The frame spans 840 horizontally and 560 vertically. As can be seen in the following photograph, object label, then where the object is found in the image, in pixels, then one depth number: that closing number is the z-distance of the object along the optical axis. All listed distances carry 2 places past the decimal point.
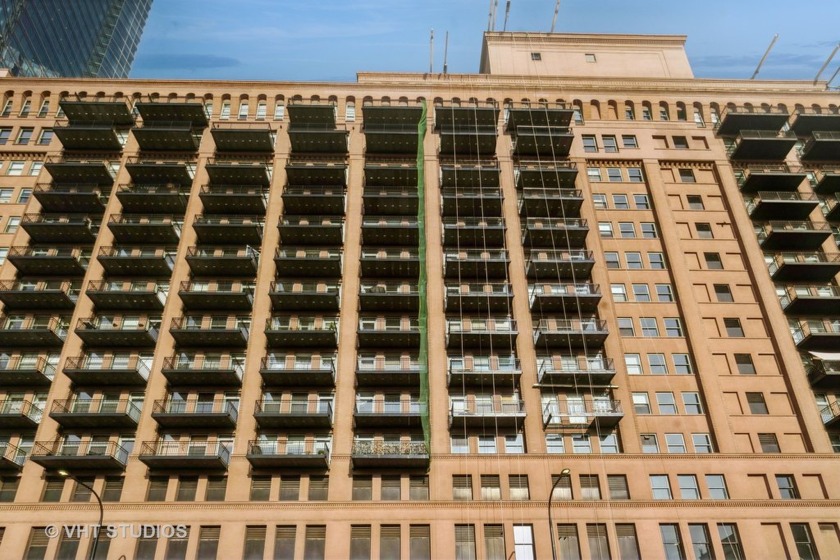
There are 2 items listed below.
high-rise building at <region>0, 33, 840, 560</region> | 37.94
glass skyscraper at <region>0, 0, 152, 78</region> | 82.62
